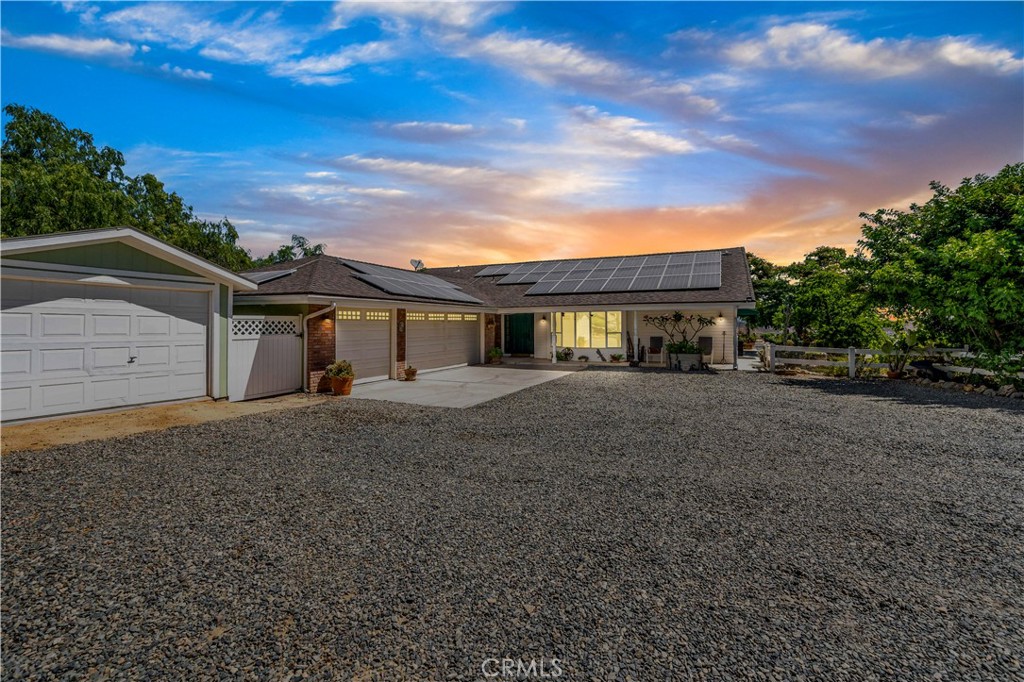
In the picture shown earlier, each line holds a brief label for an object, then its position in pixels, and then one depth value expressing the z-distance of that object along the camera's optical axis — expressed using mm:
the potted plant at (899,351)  12812
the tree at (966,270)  10727
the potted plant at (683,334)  15764
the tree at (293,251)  50344
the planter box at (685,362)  15664
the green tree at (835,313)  14711
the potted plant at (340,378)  10883
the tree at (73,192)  23312
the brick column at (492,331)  18859
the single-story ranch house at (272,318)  7371
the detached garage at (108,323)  7066
